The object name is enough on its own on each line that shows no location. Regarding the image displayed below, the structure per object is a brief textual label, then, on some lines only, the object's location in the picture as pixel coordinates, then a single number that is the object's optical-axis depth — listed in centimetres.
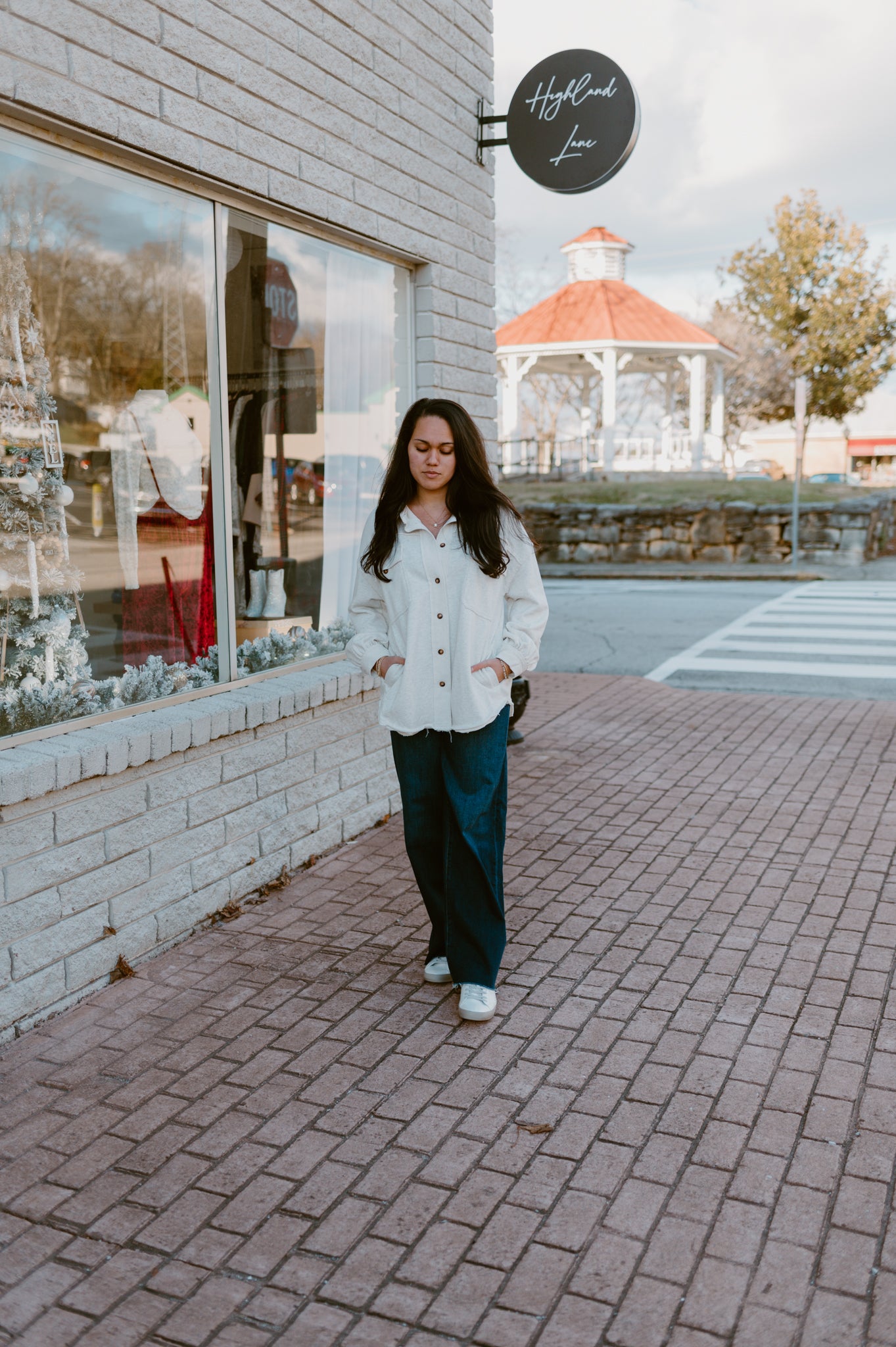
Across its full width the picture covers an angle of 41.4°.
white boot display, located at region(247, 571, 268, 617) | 519
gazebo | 2656
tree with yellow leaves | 3406
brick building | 380
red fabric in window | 456
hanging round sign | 584
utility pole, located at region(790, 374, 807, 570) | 1920
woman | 360
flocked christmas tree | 388
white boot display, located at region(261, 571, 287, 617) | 535
